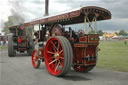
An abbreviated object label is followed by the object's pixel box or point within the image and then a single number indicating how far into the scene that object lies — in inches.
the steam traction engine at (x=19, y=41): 342.6
